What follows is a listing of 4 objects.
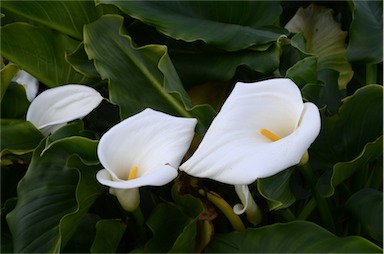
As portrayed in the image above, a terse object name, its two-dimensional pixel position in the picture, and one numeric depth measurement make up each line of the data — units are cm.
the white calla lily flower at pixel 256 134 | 114
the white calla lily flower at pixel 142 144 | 121
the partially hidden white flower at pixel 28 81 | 147
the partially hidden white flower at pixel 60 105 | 134
